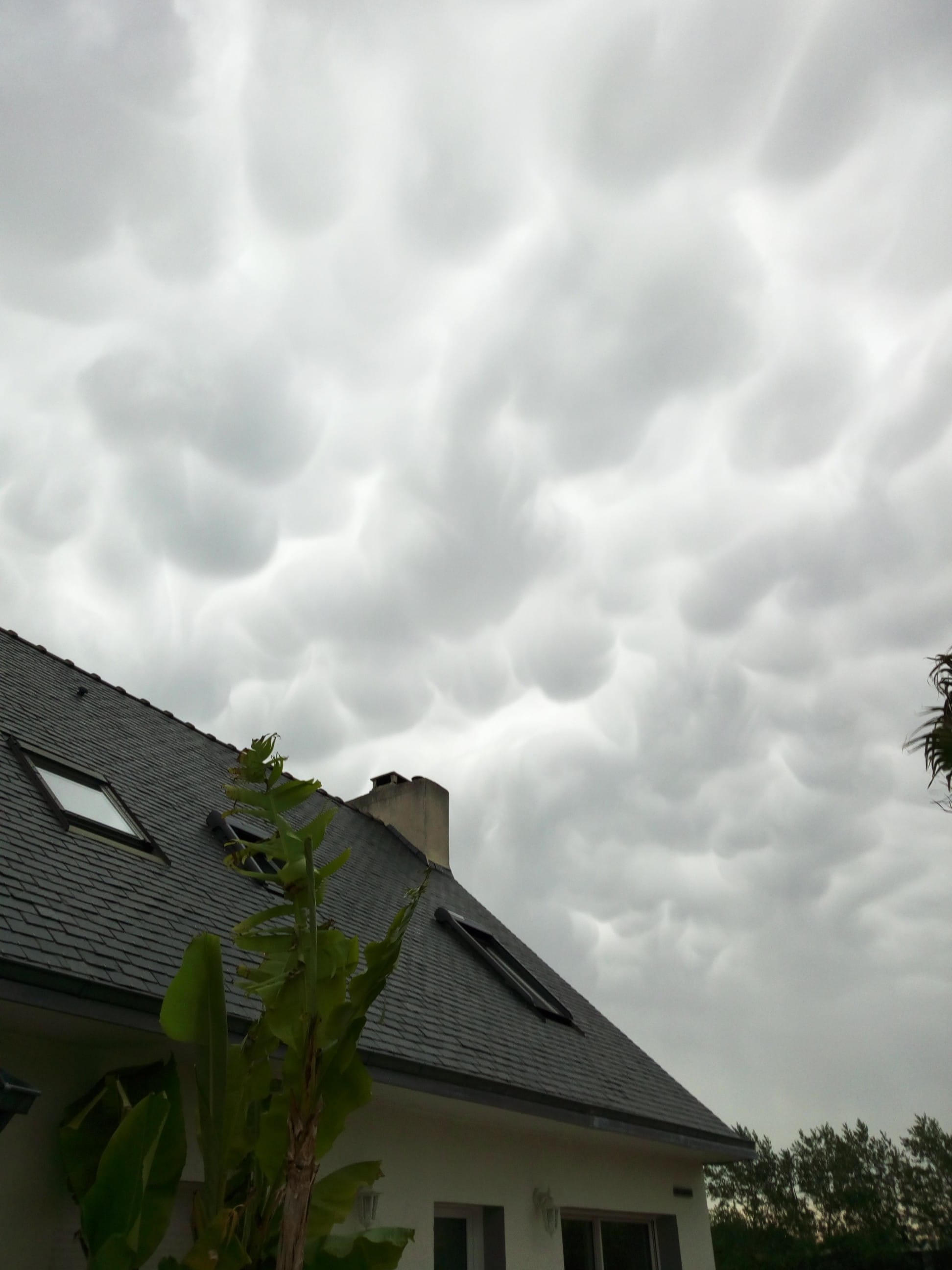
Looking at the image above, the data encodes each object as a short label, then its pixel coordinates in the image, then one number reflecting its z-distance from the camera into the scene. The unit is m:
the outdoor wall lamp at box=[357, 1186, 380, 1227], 6.13
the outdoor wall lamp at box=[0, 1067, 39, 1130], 3.58
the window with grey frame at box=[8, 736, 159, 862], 6.62
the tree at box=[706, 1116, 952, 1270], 27.59
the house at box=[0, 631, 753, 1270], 4.44
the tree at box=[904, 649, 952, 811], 5.84
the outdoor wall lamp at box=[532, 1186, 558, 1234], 7.99
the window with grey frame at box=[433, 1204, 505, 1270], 7.32
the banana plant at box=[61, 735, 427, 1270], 3.53
